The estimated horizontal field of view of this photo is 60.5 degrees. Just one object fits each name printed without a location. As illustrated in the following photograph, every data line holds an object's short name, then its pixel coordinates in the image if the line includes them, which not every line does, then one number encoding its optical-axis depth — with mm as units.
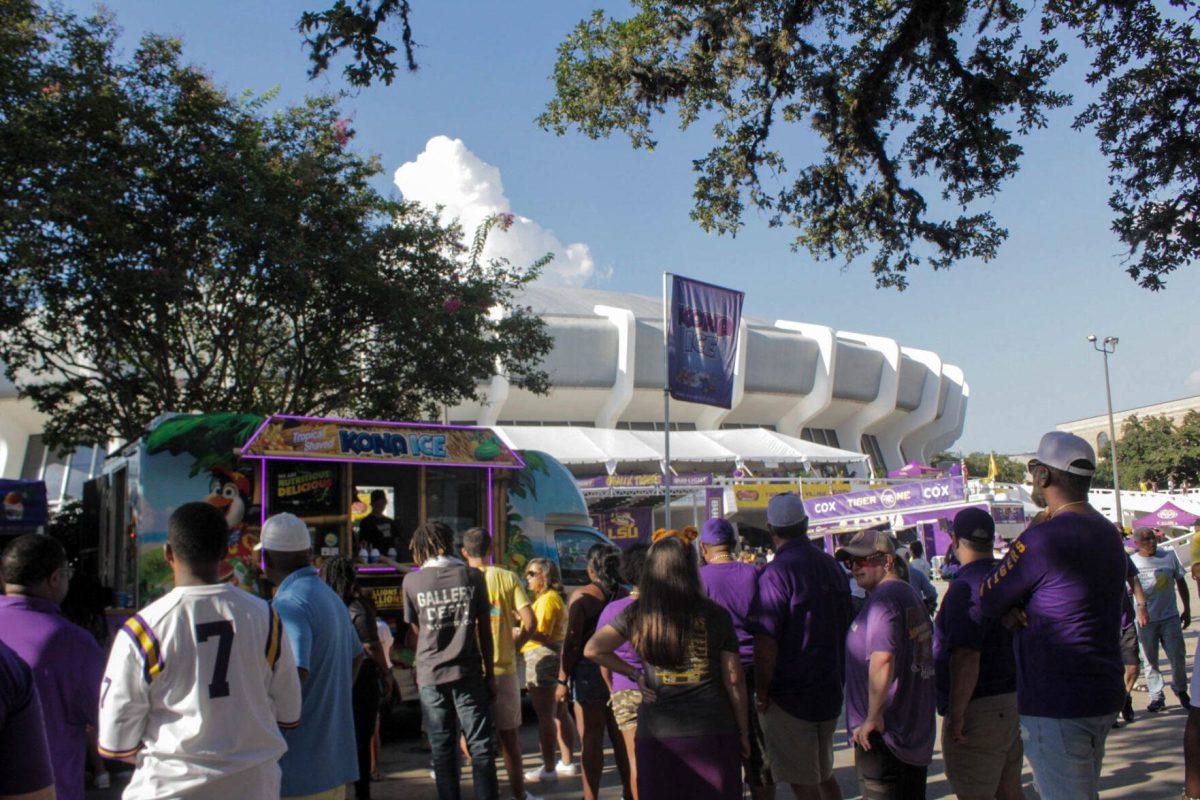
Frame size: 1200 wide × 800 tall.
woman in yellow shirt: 7938
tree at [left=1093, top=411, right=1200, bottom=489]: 69375
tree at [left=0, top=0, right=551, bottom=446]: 13297
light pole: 44406
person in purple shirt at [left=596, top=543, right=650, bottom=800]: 5020
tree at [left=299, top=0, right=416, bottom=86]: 7984
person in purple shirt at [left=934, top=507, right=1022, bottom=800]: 4555
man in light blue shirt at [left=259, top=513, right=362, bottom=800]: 4145
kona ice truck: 9141
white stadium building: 44469
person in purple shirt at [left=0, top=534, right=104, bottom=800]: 3506
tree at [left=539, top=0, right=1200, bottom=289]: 9250
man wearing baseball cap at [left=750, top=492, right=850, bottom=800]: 5008
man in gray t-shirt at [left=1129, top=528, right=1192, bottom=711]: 9781
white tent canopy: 40438
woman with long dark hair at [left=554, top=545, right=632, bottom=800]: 6461
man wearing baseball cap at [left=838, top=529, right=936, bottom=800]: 4664
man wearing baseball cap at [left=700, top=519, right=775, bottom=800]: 5277
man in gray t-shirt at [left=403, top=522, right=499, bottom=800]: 5797
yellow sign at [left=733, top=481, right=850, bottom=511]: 29828
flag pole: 15645
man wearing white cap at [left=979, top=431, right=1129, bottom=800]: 3555
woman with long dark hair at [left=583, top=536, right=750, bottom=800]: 4195
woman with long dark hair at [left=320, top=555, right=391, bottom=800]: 6676
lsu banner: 27203
